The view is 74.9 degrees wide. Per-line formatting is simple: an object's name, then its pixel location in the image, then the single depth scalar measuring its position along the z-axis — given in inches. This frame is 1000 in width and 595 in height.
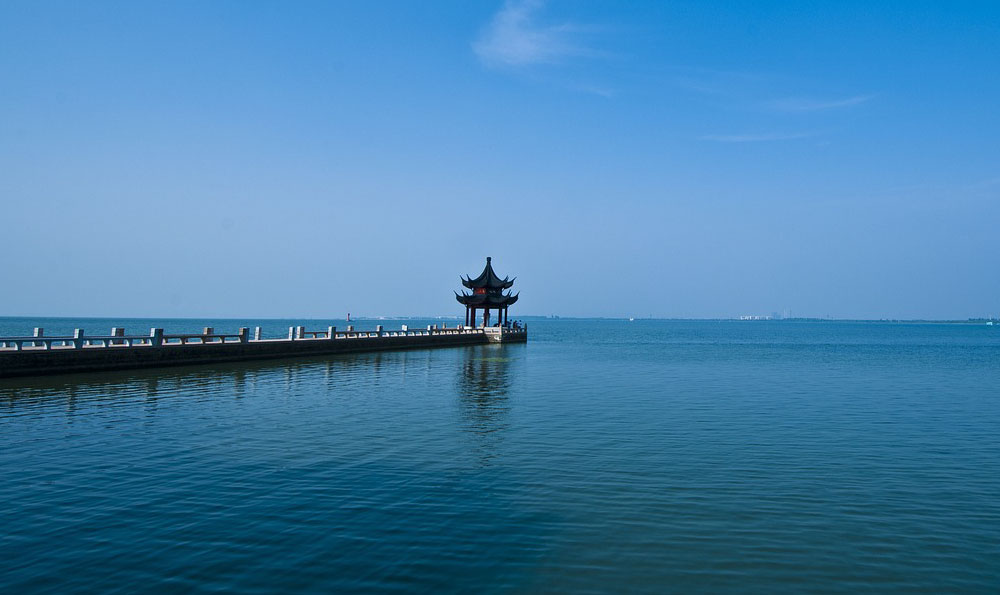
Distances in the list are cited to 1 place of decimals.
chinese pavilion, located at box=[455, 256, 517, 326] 2923.2
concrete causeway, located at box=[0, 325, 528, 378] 1031.6
